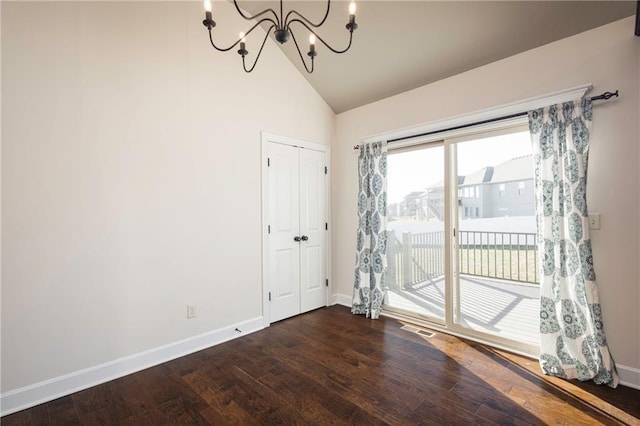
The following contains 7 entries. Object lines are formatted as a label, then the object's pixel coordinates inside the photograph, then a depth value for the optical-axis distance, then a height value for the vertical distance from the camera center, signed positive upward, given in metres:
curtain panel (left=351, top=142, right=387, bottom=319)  3.62 -0.19
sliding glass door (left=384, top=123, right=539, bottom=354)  2.79 -0.21
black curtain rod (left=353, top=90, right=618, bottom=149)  2.23 +0.91
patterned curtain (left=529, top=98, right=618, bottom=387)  2.23 -0.32
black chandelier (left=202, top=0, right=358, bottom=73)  1.53 +1.06
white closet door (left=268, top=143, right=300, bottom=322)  3.49 -0.17
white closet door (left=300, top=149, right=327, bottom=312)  3.81 -0.19
